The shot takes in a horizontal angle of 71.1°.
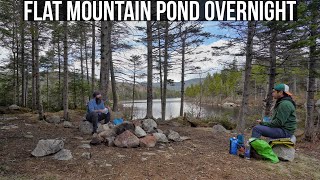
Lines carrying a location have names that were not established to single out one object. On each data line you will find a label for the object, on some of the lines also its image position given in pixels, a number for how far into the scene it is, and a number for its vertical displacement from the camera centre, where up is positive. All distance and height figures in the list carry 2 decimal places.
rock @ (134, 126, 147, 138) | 5.59 -1.12
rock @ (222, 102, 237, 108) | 53.65 -4.02
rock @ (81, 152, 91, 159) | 4.28 -1.29
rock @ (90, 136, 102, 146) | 5.18 -1.23
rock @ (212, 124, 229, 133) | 9.40 -1.76
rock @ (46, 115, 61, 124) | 9.16 -1.31
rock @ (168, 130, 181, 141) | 6.06 -1.31
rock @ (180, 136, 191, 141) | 6.33 -1.43
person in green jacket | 4.80 -0.67
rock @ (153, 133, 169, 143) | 5.82 -1.29
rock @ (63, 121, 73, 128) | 7.77 -1.29
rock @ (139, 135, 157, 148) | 5.29 -1.27
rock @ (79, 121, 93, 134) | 6.60 -1.18
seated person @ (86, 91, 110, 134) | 6.18 -0.66
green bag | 4.83 -1.34
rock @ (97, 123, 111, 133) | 6.43 -1.14
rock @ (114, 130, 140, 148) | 5.15 -1.22
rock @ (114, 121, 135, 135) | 5.64 -1.00
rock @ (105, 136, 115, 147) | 5.19 -1.24
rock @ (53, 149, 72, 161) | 4.16 -1.27
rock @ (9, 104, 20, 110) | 13.11 -1.14
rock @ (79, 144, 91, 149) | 4.93 -1.29
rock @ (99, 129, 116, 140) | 5.46 -1.13
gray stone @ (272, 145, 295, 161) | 5.02 -1.44
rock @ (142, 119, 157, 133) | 6.61 -1.16
